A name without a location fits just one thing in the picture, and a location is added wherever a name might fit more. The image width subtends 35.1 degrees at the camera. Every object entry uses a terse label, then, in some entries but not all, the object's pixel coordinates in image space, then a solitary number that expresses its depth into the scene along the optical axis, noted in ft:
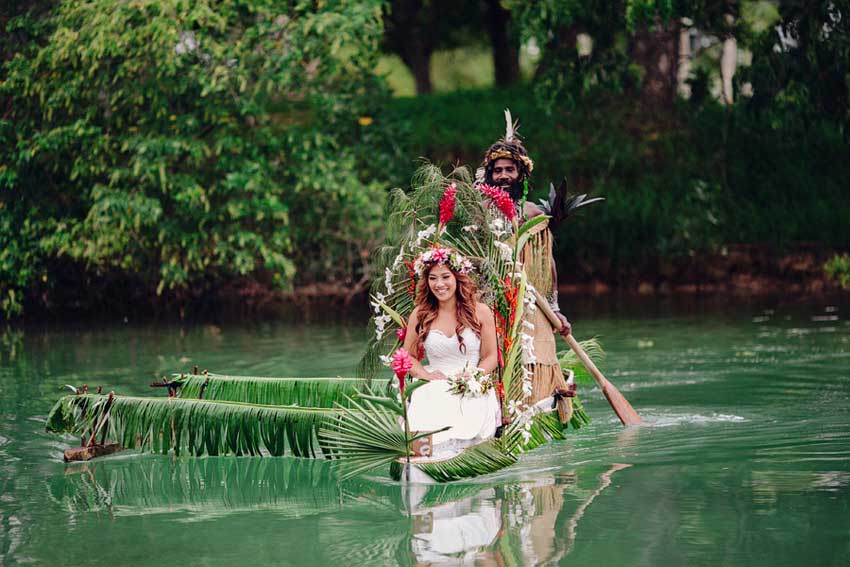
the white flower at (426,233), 30.73
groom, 33.04
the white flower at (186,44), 63.16
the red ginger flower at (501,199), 30.94
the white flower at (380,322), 31.48
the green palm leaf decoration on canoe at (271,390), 33.01
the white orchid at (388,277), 31.53
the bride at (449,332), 29.25
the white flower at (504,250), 30.86
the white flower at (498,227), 30.99
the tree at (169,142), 61.77
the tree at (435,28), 97.44
